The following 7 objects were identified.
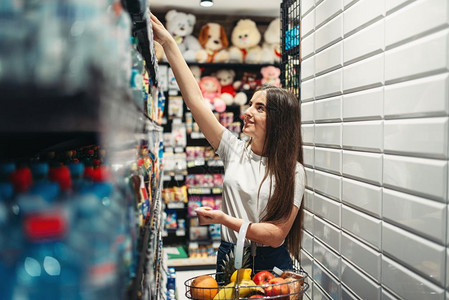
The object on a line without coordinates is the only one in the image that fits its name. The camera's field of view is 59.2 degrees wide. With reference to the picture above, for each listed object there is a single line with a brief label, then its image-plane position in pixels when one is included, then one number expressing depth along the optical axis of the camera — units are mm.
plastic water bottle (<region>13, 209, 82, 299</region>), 373
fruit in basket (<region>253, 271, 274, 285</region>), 1365
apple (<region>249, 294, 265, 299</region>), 1265
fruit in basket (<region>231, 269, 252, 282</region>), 1377
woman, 1770
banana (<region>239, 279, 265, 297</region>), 1273
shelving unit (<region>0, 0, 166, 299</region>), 320
